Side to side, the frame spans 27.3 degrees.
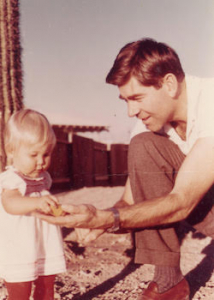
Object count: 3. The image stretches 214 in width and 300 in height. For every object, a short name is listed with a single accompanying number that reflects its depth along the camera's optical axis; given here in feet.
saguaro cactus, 8.09
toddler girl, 4.84
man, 4.97
